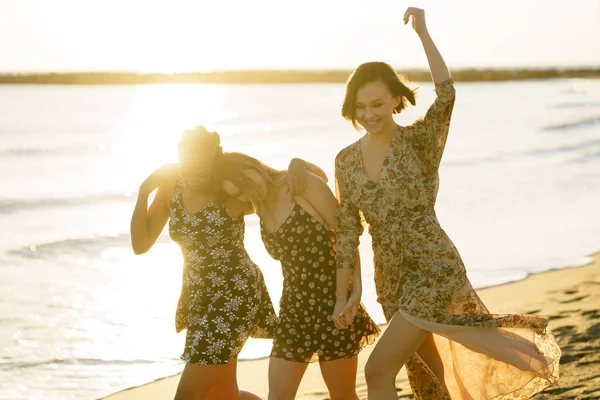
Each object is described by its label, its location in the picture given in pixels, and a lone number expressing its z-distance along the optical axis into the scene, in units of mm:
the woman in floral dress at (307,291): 4957
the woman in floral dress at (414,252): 4707
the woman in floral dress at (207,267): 4996
